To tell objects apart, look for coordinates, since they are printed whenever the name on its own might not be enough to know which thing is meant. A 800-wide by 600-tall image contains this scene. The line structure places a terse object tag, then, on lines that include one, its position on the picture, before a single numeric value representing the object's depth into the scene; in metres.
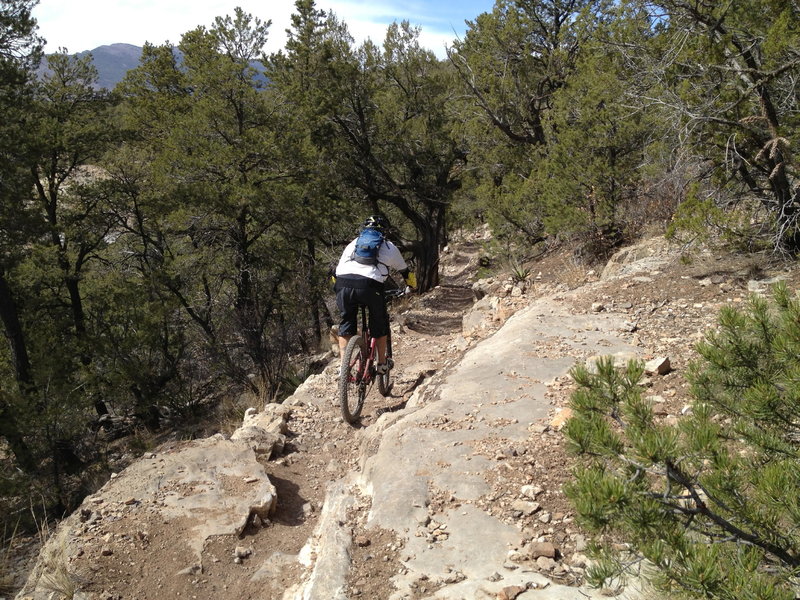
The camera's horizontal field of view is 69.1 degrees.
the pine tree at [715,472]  1.81
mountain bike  5.57
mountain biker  5.43
